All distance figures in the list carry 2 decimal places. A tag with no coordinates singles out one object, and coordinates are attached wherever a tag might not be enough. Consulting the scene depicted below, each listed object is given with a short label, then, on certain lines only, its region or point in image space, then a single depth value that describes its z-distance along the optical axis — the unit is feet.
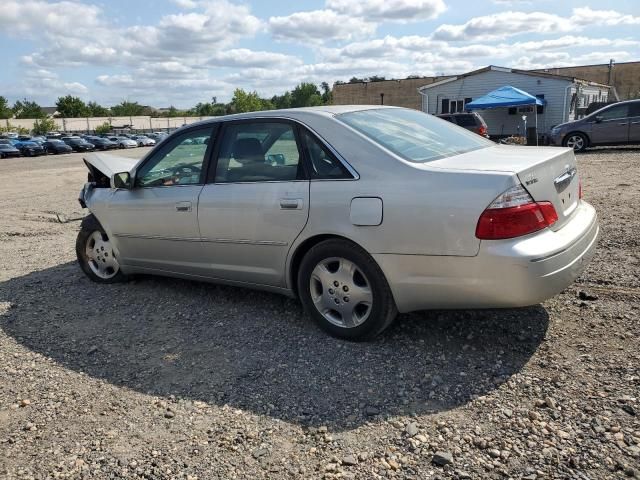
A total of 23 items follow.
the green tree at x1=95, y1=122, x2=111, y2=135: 251.31
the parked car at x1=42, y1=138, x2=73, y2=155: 140.23
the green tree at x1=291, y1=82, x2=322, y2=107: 339.96
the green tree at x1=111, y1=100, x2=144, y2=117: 383.45
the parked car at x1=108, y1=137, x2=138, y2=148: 166.40
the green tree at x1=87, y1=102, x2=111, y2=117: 334.19
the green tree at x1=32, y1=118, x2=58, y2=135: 239.09
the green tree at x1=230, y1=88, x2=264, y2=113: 293.02
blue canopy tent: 77.82
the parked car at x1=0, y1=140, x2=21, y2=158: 126.02
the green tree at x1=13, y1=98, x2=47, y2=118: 289.53
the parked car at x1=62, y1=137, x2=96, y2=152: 151.02
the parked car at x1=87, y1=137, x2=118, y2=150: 160.15
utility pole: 173.44
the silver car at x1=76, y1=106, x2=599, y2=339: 9.93
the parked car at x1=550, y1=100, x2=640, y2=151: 54.24
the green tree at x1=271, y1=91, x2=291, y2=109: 360.03
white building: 92.38
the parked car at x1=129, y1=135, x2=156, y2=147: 177.78
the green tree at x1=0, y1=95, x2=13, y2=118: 265.13
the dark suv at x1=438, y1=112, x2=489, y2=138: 64.80
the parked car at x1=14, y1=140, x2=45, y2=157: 133.08
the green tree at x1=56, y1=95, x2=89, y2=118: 315.99
